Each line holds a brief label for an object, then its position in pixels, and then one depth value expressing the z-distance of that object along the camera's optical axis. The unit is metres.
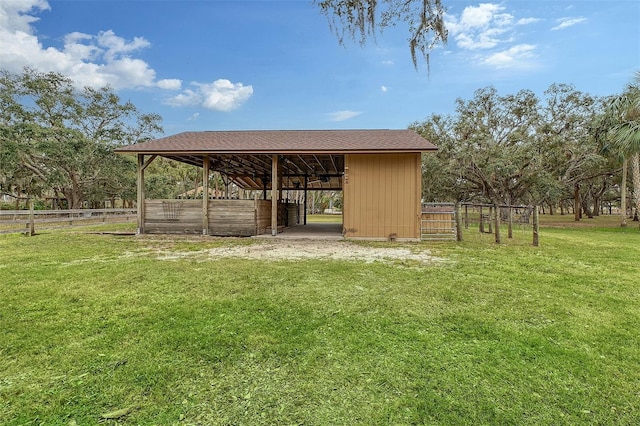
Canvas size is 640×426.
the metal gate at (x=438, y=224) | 9.41
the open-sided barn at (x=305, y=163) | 9.35
